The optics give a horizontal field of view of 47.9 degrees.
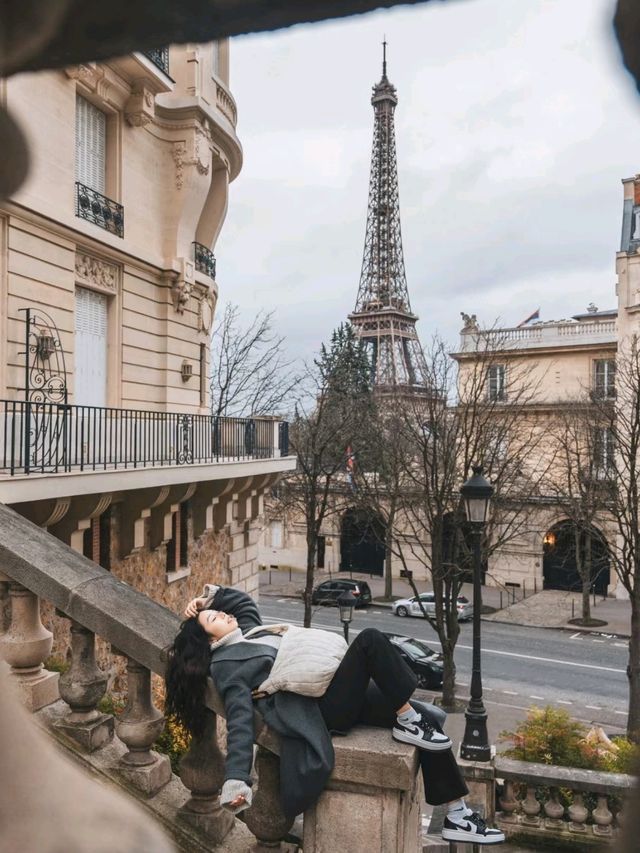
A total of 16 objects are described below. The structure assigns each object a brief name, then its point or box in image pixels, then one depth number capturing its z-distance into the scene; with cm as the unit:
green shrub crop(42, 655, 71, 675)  491
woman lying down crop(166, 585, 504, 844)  307
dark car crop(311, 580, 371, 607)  3161
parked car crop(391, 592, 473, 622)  2827
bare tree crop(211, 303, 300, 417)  2900
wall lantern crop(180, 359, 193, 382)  1500
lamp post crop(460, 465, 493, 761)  1041
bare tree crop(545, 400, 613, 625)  2412
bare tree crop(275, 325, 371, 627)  2420
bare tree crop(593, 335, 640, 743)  1559
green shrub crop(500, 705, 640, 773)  799
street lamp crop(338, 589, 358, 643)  1611
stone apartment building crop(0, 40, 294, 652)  964
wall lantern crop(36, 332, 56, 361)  1019
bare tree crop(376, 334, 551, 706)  1892
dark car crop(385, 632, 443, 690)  1997
